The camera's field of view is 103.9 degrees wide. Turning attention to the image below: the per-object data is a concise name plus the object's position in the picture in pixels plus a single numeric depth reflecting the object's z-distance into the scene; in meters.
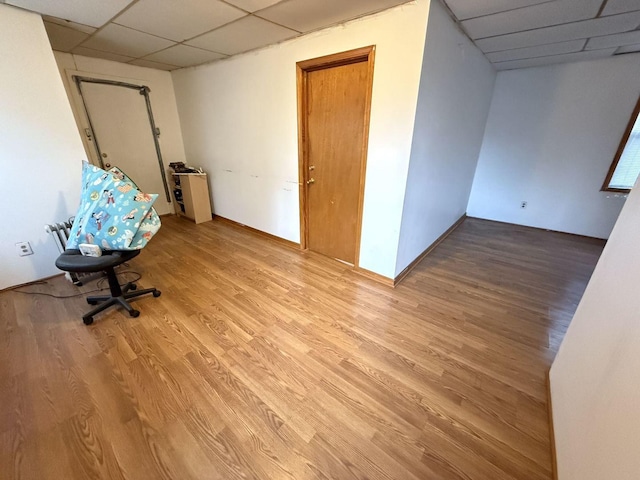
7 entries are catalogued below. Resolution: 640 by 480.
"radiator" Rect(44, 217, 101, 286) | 2.46
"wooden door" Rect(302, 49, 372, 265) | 2.38
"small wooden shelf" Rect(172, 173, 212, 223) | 4.18
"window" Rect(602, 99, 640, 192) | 3.33
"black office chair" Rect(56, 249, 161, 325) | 1.80
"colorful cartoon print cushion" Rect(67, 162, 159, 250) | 1.86
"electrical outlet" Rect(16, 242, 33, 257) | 2.44
